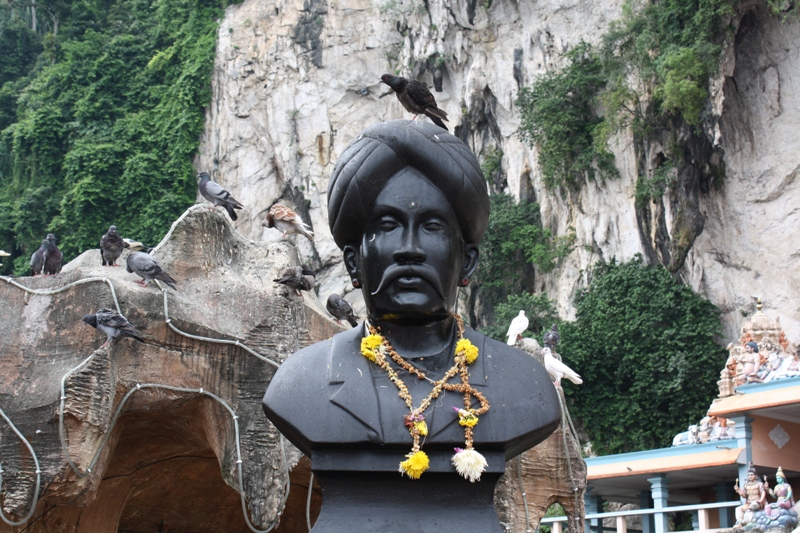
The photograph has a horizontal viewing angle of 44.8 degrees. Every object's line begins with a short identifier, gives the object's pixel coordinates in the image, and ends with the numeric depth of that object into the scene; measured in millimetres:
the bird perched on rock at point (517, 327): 9070
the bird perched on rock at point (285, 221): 9109
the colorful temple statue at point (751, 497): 12241
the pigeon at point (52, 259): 8891
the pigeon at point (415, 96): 4887
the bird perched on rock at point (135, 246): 7968
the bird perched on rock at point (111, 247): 7594
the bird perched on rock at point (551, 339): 11946
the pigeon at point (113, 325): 6055
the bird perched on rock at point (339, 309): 8031
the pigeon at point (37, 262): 9398
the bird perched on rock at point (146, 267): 6461
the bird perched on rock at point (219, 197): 9055
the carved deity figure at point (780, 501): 11750
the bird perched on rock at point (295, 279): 6763
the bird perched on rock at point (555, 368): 8695
